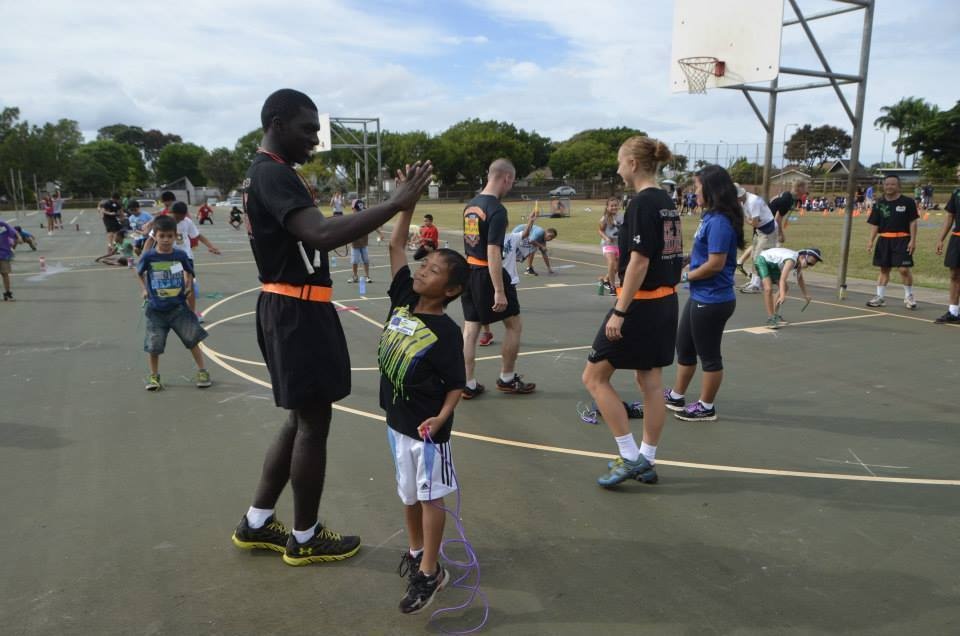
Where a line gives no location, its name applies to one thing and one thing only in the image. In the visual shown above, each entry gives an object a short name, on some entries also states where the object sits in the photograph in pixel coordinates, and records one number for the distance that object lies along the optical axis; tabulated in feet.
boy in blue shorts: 21.02
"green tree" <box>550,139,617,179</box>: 308.40
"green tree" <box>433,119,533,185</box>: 278.26
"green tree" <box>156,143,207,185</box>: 429.79
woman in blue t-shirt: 16.49
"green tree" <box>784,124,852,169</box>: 376.27
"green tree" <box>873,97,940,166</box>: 297.12
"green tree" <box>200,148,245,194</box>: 406.82
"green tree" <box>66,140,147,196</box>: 324.19
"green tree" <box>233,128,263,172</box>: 406.21
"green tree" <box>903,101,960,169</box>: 191.30
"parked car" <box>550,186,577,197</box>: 229.72
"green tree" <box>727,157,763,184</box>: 172.14
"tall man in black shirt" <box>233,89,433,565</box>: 8.92
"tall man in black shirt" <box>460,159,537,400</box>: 19.03
